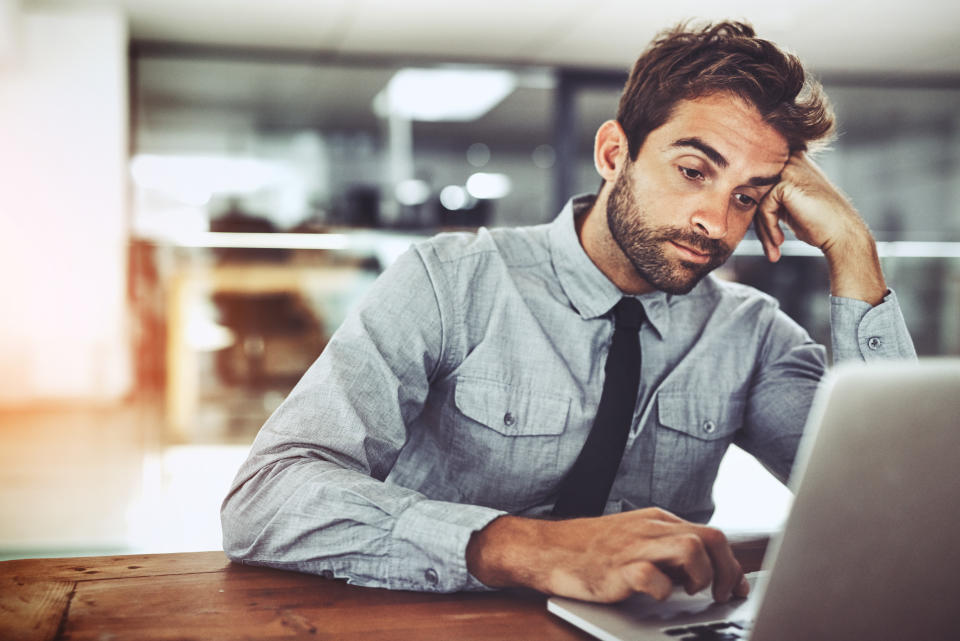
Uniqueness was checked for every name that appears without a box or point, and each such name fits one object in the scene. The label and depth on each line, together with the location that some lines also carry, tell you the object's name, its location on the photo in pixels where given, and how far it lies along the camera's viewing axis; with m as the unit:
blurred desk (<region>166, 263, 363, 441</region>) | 4.41
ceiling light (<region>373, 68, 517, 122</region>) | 4.97
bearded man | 1.16
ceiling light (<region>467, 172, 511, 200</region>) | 8.87
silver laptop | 0.51
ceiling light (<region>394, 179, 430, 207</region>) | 5.49
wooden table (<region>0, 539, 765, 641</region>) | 0.71
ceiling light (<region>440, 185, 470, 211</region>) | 6.89
